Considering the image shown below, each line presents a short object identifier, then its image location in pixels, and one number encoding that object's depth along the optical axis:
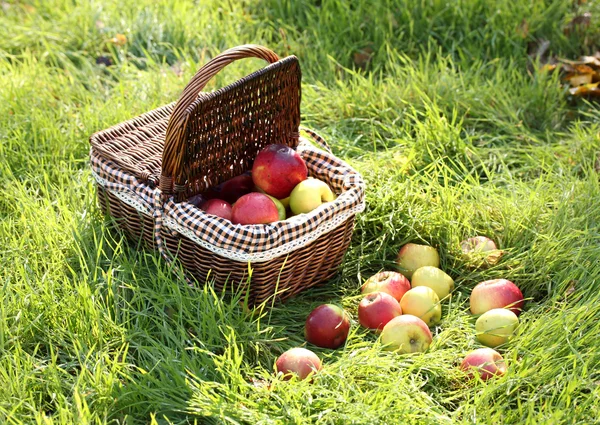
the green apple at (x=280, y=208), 2.84
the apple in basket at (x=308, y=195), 2.81
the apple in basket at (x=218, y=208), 2.74
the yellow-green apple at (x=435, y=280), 2.87
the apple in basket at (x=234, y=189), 2.96
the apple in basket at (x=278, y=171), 2.85
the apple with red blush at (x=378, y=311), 2.67
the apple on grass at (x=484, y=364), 2.46
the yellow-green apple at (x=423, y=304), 2.71
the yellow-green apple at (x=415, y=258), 3.00
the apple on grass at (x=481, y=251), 3.02
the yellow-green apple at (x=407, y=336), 2.56
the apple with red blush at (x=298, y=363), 2.41
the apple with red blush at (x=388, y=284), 2.80
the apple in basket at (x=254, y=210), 2.67
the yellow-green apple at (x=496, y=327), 2.65
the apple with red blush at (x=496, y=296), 2.77
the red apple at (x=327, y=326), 2.61
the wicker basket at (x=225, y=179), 2.58
